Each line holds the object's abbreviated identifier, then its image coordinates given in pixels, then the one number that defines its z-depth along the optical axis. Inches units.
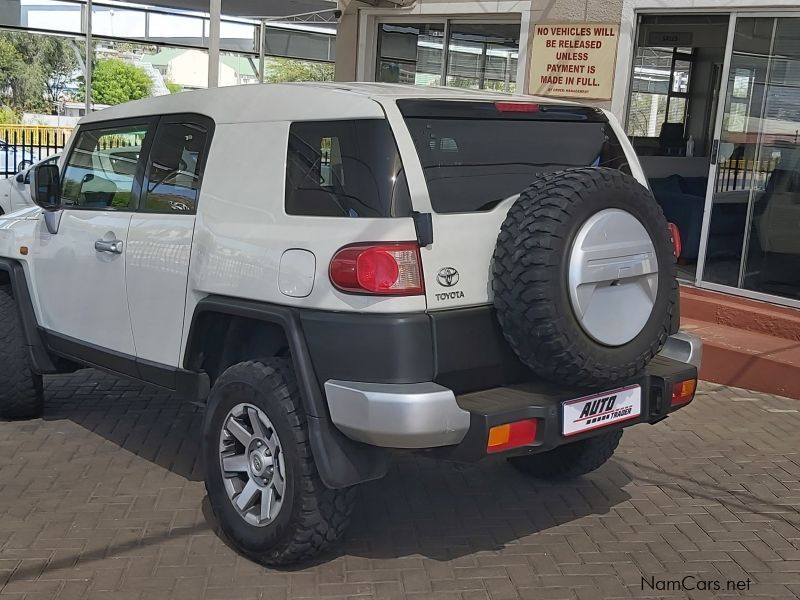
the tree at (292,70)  2270.9
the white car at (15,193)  516.7
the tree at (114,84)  1919.3
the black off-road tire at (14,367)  206.7
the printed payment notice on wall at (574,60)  343.3
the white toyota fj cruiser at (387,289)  128.6
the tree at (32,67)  1926.7
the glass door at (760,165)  299.1
